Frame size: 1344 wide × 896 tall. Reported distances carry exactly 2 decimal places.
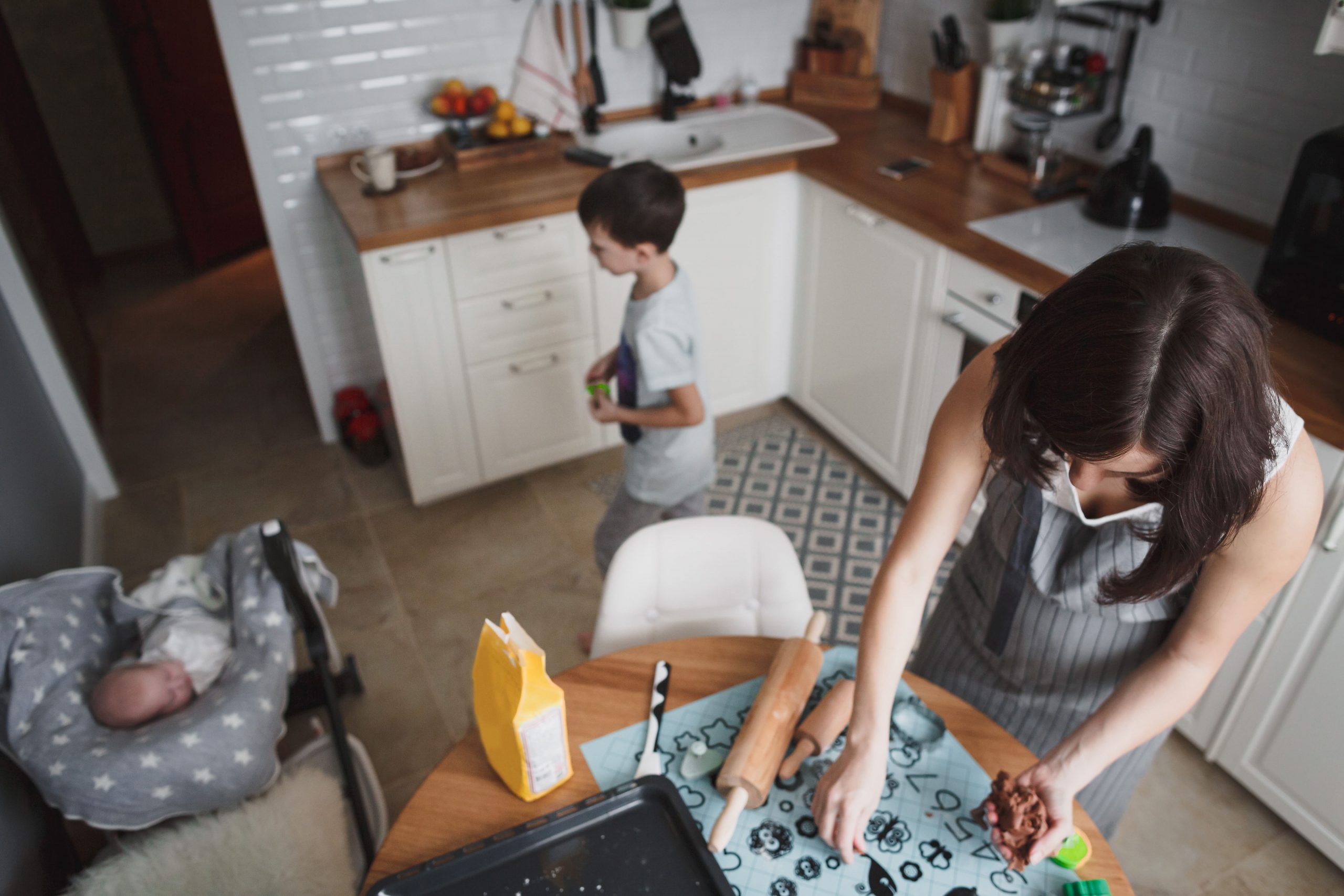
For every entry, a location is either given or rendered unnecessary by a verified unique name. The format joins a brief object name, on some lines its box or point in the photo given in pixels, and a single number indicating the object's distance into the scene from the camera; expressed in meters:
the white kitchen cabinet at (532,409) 2.74
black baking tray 1.07
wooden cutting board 3.10
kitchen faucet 3.06
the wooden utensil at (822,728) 1.22
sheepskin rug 1.50
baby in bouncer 1.72
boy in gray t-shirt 1.77
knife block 2.80
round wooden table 1.17
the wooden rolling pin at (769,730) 1.13
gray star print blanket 1.57
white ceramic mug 2.53
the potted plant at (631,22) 2.85
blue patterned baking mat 1.12
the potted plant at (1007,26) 2.57
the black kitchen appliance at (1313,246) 1.77
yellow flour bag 1.11
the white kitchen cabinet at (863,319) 2.54
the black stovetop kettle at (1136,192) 2.25
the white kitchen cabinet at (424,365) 2.44
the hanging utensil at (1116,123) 2.45
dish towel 2.82
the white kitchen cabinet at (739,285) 2.78
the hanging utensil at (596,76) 2.91
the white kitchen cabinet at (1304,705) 1.72
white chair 1.62
